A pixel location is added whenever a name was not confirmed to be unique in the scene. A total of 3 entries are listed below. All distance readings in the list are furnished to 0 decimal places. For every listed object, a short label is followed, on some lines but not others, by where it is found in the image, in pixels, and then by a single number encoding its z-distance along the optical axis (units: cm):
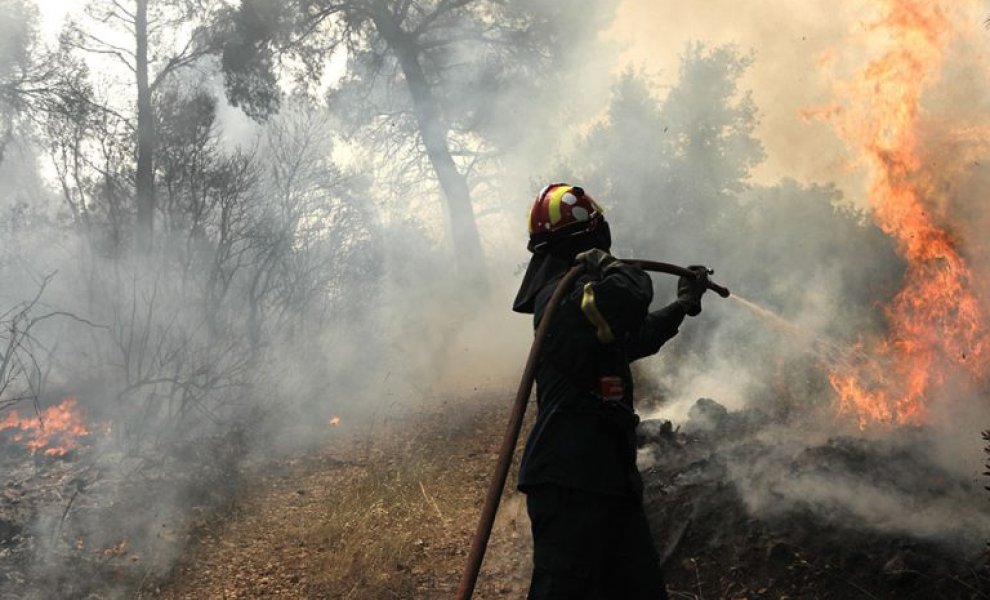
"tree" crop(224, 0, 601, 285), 1495
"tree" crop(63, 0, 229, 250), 1017
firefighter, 288
